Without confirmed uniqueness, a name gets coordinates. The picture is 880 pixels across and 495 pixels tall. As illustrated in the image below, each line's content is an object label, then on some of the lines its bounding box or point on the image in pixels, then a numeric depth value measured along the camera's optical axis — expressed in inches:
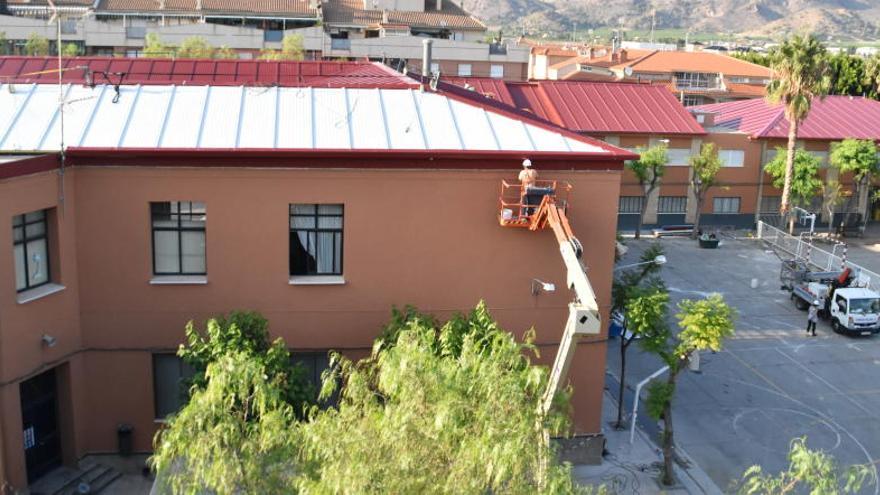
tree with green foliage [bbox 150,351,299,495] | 472.1
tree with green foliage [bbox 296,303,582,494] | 428.8
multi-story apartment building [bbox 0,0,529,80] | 3196.4
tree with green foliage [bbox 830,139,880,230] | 2103.8
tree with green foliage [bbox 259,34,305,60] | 2944.1
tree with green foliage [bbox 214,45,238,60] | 2921.3
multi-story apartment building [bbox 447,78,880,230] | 2059.5
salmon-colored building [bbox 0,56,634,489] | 802.2
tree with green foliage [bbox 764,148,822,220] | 2095.2
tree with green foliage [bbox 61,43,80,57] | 2854.1
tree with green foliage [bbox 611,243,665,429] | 890.7
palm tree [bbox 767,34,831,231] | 1994.3
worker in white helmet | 804.6
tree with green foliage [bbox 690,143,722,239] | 2033.7
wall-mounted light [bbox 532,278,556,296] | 858.9
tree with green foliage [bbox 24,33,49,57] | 2876.5
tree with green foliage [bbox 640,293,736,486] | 851.4
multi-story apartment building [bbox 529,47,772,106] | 3223.4
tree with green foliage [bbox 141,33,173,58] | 2820.4
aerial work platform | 617.9
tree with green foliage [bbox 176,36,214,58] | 2687.0
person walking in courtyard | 1411.2
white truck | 1411.2
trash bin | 850.8
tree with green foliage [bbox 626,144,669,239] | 1964.8
